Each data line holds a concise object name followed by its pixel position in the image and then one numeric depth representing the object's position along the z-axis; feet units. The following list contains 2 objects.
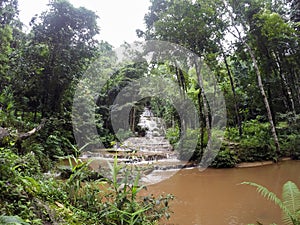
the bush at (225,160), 30.04
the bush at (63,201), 6.72
